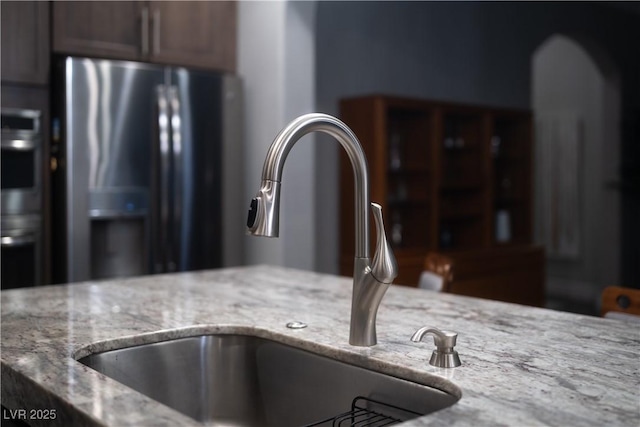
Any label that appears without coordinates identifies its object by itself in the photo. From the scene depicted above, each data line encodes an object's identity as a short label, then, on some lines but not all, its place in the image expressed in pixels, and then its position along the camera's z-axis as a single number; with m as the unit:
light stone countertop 0.97
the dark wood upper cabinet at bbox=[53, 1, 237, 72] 3.29
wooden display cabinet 4.32
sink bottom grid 1.14
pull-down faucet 1.15
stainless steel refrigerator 3.19
